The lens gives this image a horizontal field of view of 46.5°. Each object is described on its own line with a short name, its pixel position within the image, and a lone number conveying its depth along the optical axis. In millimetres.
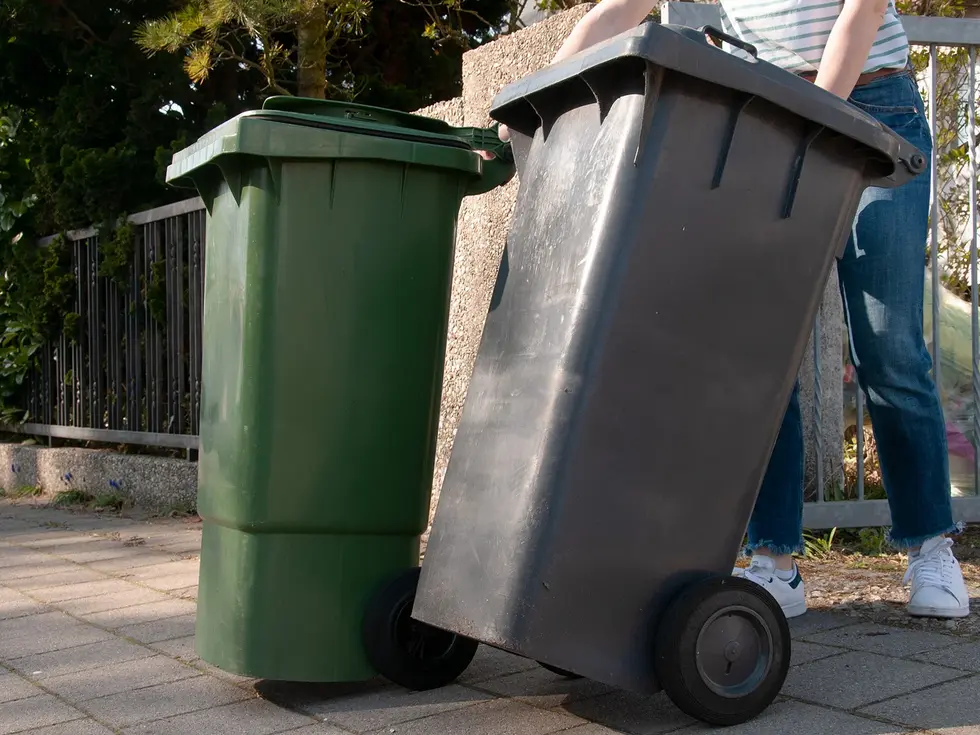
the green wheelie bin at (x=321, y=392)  2533
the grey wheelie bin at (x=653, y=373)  2176
